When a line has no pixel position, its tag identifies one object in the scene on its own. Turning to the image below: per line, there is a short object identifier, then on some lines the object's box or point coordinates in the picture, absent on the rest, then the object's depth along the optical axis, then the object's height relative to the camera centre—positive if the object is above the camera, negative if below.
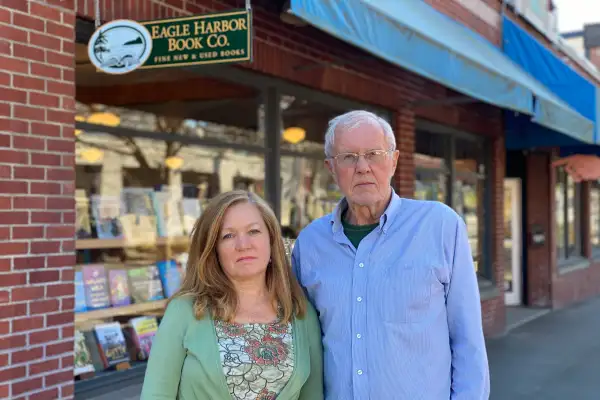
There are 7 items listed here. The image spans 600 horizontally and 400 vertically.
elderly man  2.13 -0.27
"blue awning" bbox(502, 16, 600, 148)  8.72 +1.78
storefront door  11.95 -0.58
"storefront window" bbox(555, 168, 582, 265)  12.88 -0.23
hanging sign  3.50 +0.90
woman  2.00 -0.35
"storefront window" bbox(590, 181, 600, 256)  15.16 -0.24
